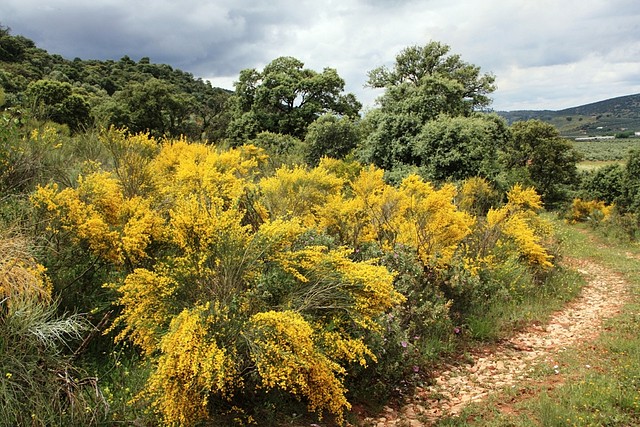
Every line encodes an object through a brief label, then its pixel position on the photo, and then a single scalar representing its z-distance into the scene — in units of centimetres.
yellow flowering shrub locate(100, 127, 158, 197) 805
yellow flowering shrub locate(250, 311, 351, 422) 369
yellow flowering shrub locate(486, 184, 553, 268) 1020
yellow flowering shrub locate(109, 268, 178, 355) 409
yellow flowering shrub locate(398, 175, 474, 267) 820
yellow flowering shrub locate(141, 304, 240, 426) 345
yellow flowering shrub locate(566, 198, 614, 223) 2438
